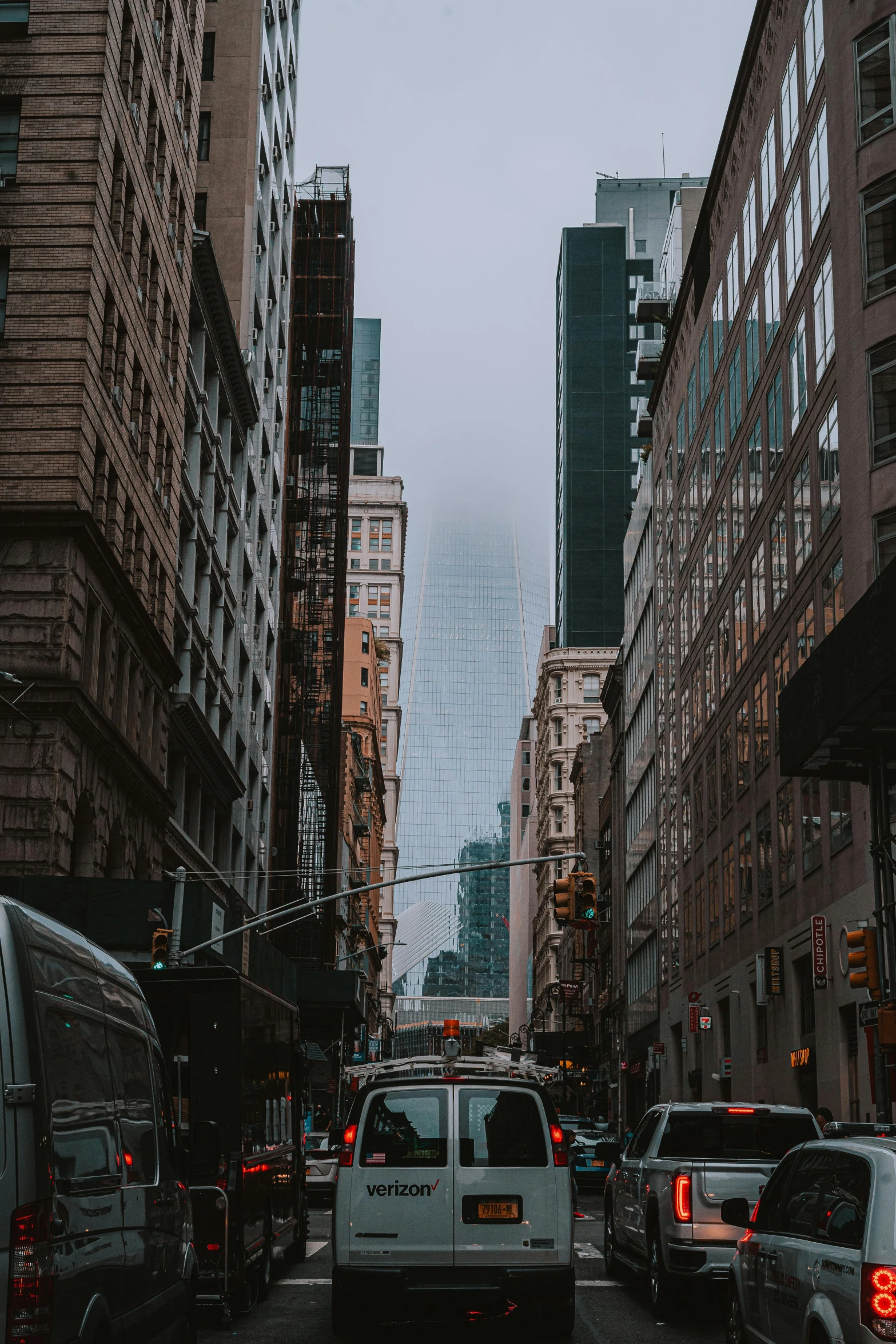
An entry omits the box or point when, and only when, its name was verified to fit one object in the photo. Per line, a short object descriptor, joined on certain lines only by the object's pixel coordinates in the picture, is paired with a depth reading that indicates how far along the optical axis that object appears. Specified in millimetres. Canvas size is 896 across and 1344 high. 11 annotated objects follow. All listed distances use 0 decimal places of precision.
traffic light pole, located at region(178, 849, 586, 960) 28750
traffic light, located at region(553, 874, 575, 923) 29516
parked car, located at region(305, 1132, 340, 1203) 32594
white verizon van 12820
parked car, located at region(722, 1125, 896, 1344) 7977
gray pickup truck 14883
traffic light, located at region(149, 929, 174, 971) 27578
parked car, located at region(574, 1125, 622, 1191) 38812
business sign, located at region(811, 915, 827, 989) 36812
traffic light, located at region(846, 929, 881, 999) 23531
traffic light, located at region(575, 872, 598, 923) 29562
